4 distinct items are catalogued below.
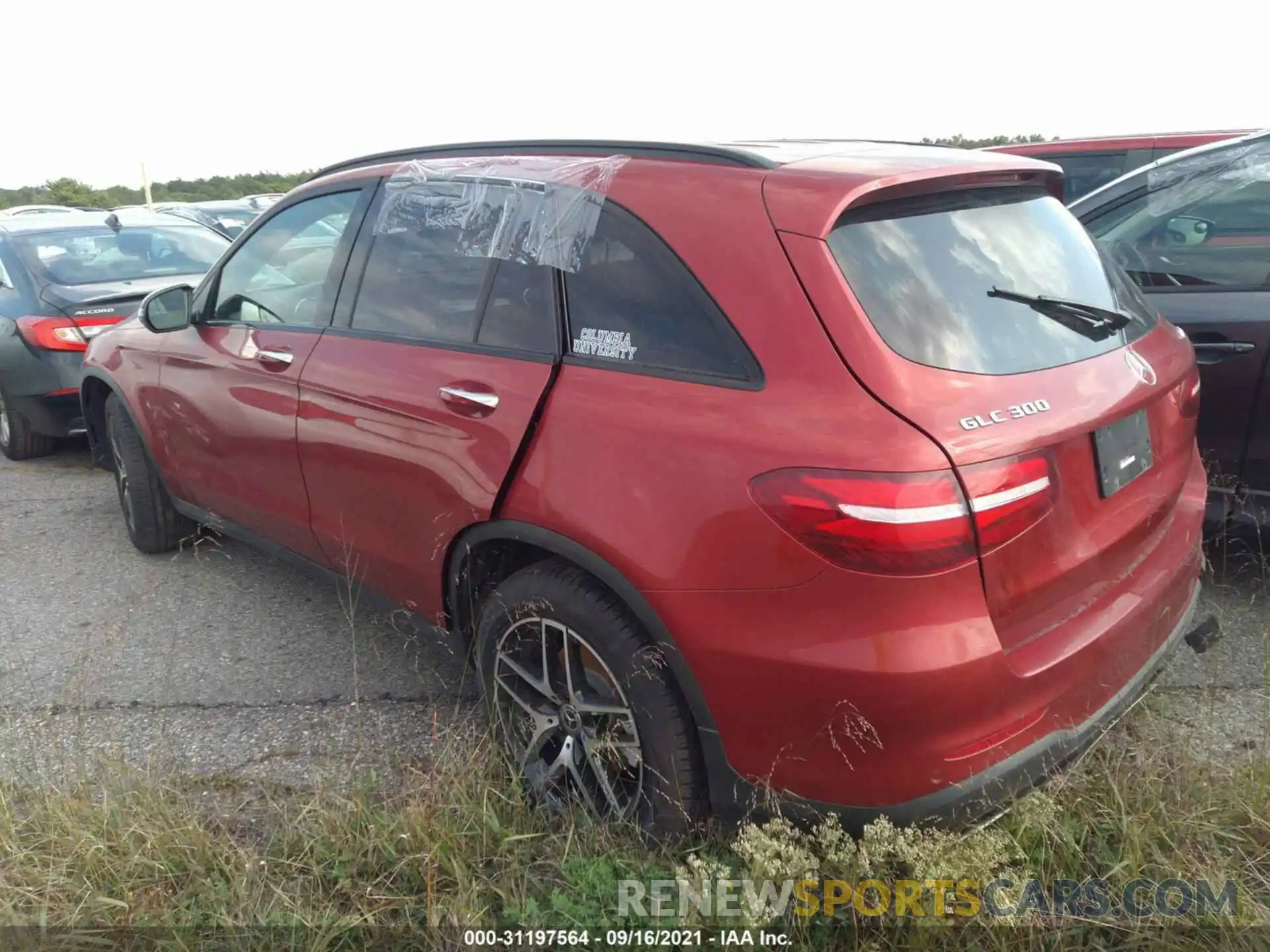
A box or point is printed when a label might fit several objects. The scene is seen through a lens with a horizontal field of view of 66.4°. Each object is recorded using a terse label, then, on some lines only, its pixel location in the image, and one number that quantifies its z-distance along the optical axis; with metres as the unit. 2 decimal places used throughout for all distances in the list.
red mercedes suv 1.91
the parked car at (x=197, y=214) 17.66
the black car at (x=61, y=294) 5.91
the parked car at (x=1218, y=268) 3.37
